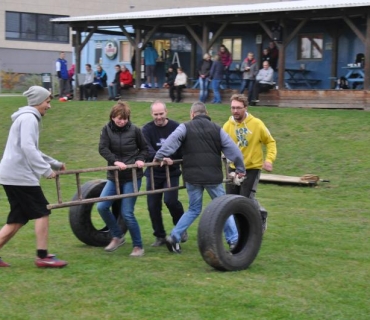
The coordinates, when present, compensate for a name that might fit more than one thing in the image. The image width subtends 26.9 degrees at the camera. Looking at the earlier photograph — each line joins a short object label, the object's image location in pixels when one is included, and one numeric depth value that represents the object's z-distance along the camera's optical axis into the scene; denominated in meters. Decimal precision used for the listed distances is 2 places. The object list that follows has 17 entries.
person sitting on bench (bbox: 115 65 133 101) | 27.81
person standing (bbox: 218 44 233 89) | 25.69
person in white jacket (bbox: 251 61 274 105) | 23.62
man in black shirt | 8.61
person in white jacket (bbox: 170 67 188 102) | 25.95
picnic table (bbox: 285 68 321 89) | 26.72
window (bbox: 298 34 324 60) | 26.83
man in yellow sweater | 9.05
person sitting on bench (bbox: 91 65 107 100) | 28.54
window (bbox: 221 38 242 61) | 28.81
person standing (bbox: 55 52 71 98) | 29.22
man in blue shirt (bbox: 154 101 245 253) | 8.09
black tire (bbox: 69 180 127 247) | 8.70
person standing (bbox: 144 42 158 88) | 28.56
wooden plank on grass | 14.48
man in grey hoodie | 7.21
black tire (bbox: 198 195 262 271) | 7.37
